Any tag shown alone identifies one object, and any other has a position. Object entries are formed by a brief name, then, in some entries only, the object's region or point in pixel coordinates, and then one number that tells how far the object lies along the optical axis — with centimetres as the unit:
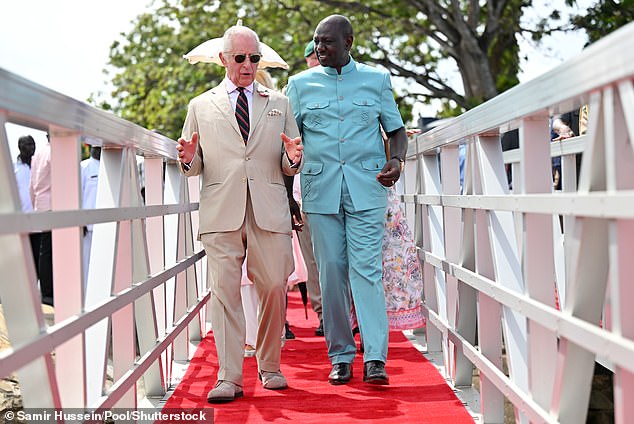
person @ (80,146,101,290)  863
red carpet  520
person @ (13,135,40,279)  972
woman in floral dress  620
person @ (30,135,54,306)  914
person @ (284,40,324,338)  818
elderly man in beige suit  564
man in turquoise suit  594
